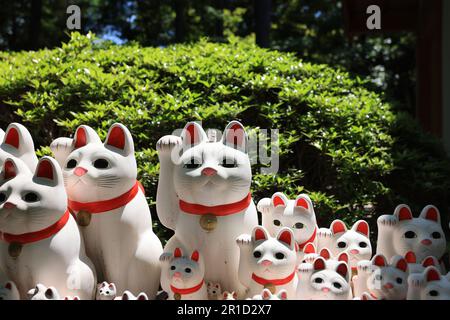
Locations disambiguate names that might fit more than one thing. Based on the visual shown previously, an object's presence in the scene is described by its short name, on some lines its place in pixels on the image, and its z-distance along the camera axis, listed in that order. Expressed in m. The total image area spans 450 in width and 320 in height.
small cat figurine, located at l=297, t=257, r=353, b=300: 2.47
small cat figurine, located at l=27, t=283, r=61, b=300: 2.40
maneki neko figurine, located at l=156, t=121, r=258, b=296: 2.74
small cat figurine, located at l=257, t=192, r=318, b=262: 3.07
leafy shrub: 4.57
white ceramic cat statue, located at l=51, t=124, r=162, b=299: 2.76
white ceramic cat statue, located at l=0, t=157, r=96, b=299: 2.52
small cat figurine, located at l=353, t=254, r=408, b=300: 2.50
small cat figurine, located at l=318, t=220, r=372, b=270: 3.05
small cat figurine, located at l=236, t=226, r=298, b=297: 2.67
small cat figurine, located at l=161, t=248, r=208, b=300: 2.67
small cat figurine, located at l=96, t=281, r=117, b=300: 2.65
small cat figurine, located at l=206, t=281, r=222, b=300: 2.86
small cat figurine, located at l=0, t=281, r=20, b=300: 2.45
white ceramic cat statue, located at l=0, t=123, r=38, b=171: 2.85
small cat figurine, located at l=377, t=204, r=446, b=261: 2.92
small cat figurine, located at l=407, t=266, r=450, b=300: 2.37
